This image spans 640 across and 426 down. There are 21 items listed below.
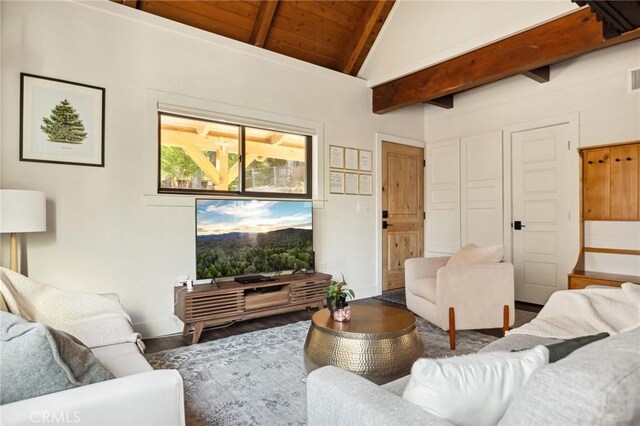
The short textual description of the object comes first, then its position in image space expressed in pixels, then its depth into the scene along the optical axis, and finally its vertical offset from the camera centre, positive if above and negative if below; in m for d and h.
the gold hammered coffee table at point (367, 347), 1.91 -0.71
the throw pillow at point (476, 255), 3.13 -0.36
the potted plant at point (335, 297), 2.29 -0.51
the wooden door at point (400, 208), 5.05 +0.10
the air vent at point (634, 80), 3.55 +1.30
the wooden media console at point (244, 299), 3.02 -0.75
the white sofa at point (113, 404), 0.97 -0.53
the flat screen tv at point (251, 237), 3.30 -0.21
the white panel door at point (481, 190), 4.70 +0.33
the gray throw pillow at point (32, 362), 1.00 -0.41
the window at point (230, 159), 3.48 +0.59
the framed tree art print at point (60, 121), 2.73 +0.73
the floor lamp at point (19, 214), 2.26 +0.01
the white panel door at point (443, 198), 5.17 +0.25
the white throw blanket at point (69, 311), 1.98 -0.56
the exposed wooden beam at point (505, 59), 3.01 +1.49
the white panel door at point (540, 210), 4.12 +0.05
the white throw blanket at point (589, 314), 1.78 -0.51
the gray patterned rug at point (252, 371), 1.92 -1.03
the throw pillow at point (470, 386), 0.88 -0.41
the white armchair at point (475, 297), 2.88 -0.65
